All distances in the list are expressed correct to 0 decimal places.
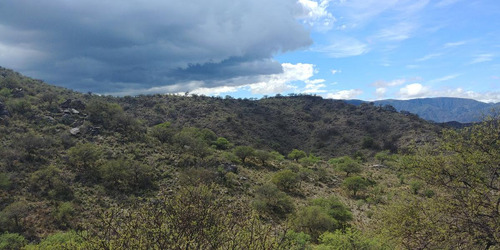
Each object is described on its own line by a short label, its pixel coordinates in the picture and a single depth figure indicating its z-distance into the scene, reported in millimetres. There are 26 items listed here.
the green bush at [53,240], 16350
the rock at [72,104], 56094
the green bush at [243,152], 52031
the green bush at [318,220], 25891
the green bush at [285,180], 39594
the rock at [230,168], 41444
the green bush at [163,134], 53938
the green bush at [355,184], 41406
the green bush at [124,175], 33344
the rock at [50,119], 47488
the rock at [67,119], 49247
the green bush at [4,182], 28047
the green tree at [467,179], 11523
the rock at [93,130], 46688
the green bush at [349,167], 50500
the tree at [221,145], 63094
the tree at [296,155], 68575
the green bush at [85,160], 34750
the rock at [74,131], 44844
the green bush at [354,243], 14994
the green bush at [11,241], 19984
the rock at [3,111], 44934
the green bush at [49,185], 29359
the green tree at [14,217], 23366
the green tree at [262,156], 51712
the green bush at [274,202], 32031
